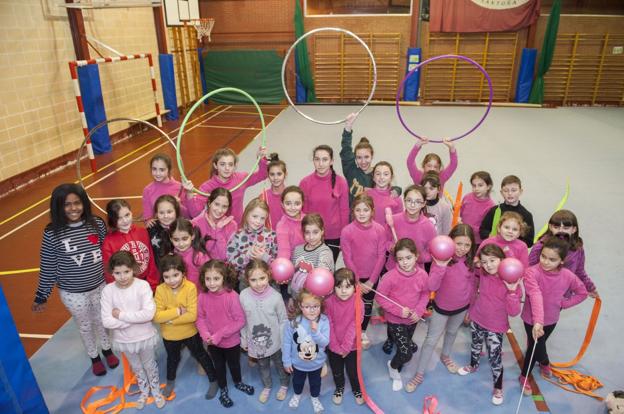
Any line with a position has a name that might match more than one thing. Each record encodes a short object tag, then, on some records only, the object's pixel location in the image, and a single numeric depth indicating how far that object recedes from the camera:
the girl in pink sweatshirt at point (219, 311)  2.96
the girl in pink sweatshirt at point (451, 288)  3.10
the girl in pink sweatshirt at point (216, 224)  3.44
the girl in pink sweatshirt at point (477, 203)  4.00
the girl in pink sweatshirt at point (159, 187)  4.04
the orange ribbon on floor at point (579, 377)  3.25
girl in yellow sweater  2.96
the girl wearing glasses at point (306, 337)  2.84
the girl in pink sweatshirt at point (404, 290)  3.04
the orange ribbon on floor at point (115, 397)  3.18
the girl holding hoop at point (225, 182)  4.08
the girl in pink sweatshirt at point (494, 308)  3.02
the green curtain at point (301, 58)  14.20
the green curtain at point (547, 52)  13.16
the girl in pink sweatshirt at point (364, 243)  3.38
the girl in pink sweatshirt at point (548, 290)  2.96
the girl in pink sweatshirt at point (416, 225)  3.38
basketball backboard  12.82
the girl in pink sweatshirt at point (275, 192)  3.94
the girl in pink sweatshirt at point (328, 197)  4.04
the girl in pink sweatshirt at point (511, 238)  3.22
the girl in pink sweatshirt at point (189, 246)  3.24
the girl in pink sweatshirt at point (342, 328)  2.92
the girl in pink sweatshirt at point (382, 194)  3.84
